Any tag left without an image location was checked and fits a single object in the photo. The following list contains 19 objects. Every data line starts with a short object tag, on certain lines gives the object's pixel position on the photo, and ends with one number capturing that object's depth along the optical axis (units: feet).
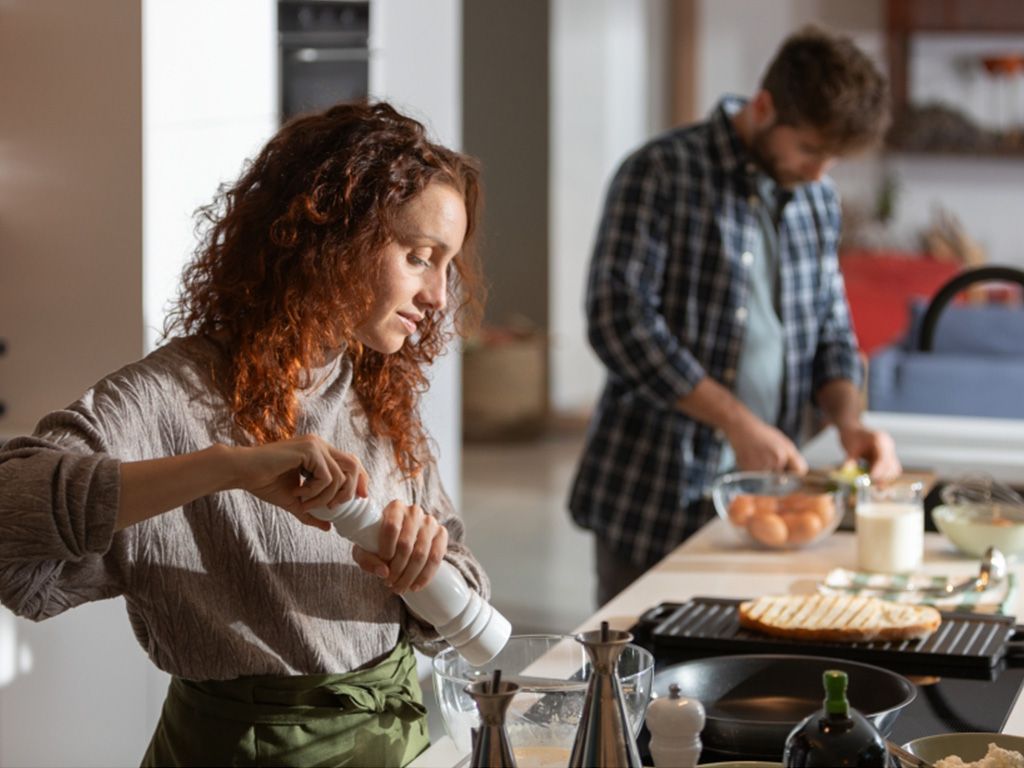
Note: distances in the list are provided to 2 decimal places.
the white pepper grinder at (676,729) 7.97
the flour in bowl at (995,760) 7.96
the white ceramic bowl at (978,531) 11.44
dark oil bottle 7.36
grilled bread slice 9.72
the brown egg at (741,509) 11.70
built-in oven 14.96
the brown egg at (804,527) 11.63
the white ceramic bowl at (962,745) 8.11
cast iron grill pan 9.56
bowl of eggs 11.64
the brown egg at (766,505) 11.71
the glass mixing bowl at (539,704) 8.10
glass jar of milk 11.11
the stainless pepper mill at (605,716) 7.44
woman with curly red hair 8.70
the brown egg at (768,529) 11.61
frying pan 8.91
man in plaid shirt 12.93
